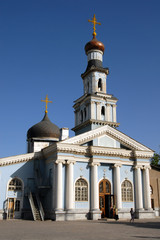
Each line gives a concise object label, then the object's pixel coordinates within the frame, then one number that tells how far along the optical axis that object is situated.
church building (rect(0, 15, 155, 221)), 24.70
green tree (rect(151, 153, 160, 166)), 52.57
